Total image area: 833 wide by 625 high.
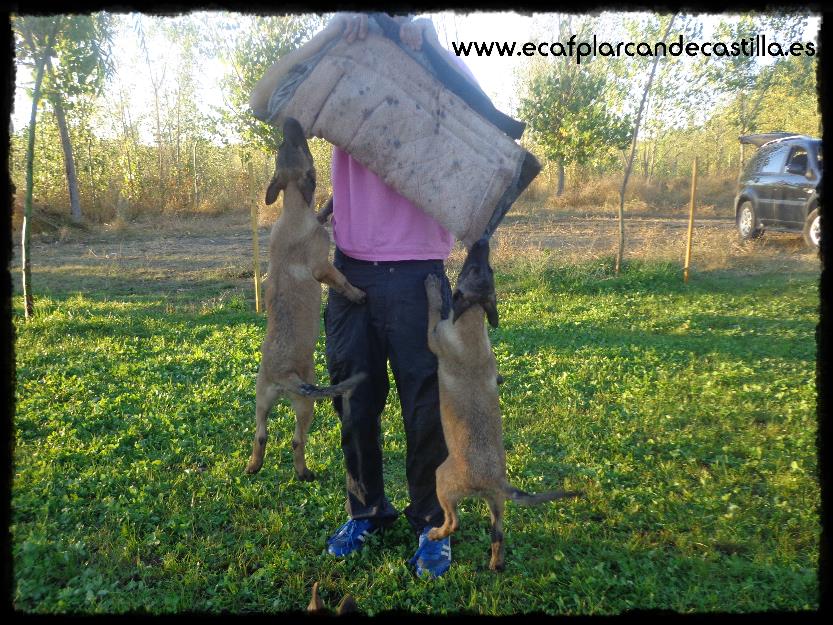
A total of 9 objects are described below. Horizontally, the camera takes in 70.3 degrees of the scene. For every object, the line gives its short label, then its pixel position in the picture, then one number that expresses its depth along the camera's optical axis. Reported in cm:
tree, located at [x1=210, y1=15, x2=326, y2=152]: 1445
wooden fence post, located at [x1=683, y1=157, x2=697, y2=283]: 1186
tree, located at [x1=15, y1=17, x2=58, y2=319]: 925
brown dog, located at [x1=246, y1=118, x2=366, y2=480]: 360
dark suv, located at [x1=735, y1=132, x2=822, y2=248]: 1425
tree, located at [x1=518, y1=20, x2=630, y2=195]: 1653
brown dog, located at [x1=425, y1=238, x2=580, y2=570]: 346
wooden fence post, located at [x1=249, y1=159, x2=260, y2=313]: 834
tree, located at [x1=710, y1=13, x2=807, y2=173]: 1427
